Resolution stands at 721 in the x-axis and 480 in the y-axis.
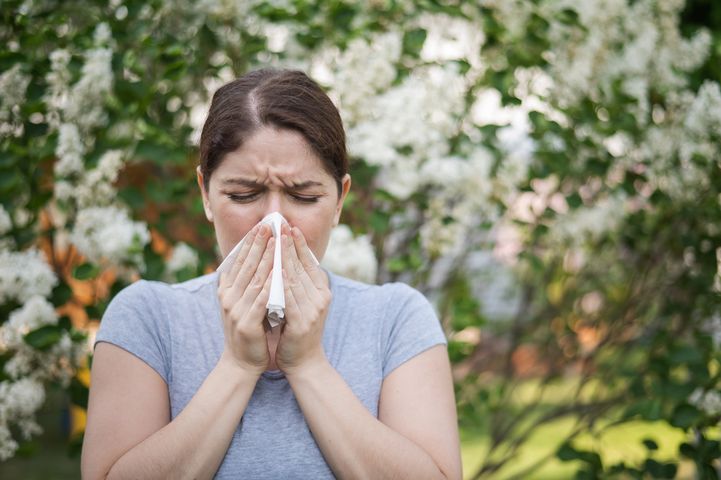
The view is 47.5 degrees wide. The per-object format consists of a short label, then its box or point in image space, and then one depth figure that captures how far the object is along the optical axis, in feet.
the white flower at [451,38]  10.92
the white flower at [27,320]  7.80
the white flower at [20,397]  7.77
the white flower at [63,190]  8.36
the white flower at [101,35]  8.38
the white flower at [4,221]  8.13
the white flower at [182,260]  8.86
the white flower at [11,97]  8.21
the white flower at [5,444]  7.73
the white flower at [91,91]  8.30
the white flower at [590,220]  11.16
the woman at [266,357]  5.45
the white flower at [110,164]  8.30
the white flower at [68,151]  8.29
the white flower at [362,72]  9.27
